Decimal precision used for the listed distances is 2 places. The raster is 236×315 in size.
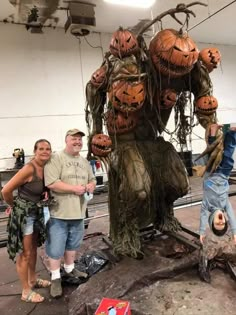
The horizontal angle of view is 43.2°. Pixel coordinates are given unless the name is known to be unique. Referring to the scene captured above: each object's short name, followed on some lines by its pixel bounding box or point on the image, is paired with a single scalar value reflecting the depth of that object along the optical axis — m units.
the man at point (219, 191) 2.04
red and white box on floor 1.70
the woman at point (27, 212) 2.17
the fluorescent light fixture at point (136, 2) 4.29
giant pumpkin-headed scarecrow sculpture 2.11
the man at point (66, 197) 2.22
